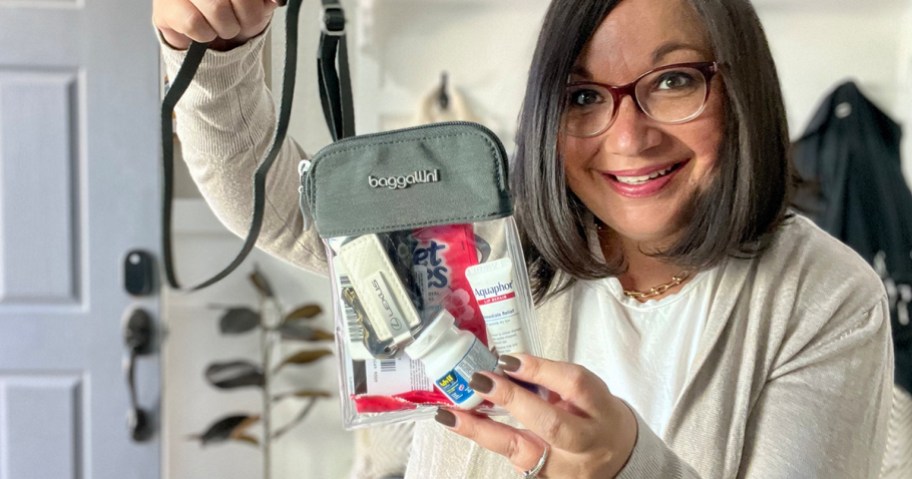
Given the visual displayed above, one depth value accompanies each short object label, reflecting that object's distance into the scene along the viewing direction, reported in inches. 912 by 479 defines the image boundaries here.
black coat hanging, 39.0
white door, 37.8
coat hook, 32.5
